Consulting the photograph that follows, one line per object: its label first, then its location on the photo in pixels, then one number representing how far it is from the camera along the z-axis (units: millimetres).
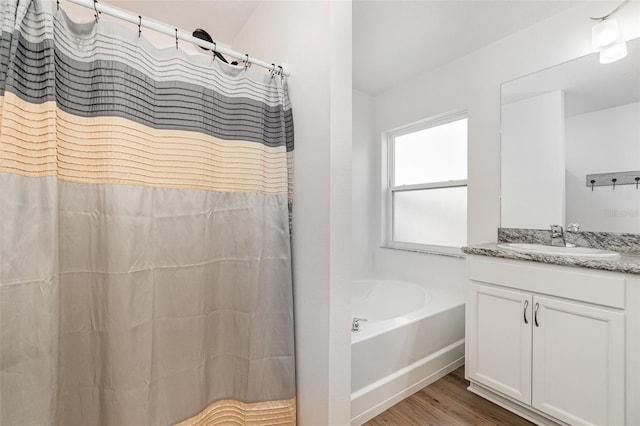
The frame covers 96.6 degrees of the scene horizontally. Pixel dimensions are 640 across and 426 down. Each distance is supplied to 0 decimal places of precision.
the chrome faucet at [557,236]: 1816
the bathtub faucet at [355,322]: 1745
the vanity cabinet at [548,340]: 1247
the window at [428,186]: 2568
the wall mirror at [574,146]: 1639
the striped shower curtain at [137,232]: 875
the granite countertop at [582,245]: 1245
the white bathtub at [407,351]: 1562
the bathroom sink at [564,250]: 1470
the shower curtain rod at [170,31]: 1033
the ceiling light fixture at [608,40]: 1541
